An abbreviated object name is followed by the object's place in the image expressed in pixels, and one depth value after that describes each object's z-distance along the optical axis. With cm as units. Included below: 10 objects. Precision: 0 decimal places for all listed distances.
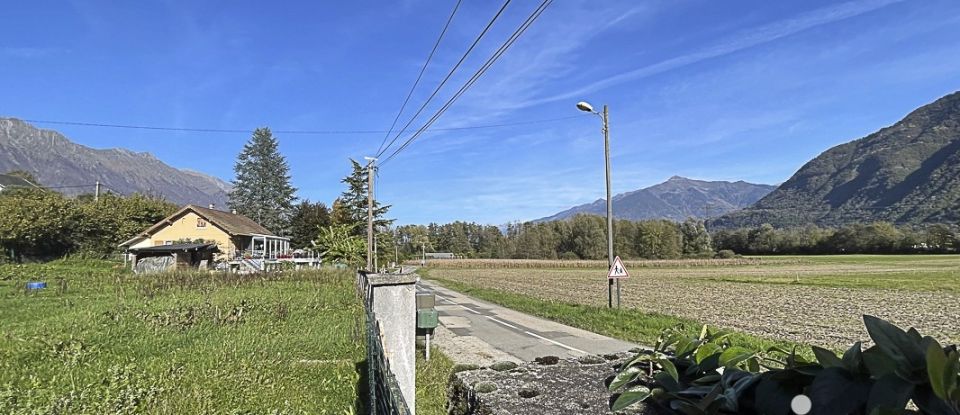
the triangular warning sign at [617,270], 1728
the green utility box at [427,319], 777
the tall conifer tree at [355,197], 5441
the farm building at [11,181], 7338
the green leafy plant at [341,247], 3111
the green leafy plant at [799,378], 88
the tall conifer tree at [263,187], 7812
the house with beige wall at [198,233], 3991
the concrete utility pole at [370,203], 2926
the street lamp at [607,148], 1798
